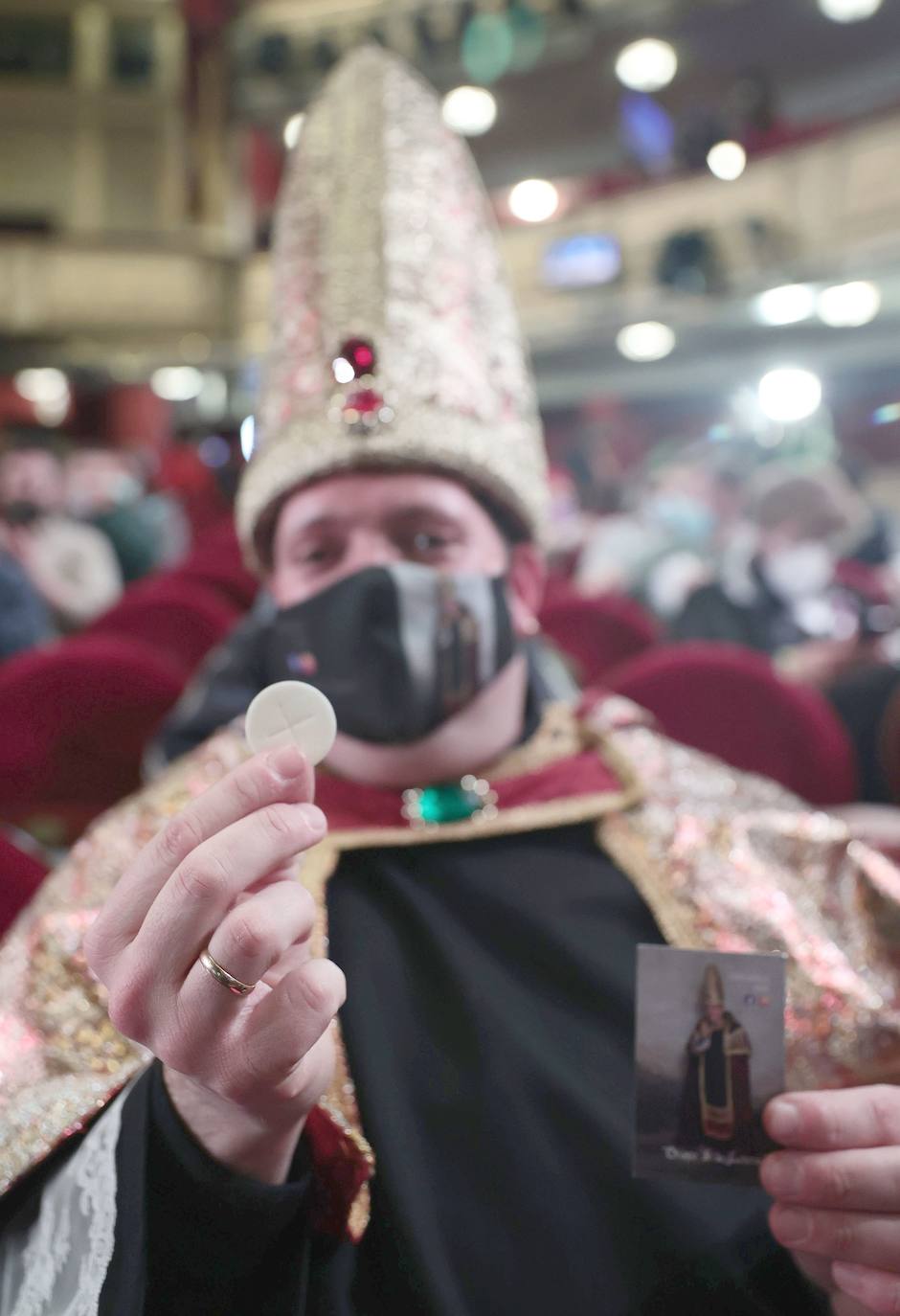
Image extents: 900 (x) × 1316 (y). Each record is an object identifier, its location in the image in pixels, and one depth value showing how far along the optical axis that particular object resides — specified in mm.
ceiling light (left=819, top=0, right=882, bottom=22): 7336
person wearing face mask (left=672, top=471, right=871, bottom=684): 2451
